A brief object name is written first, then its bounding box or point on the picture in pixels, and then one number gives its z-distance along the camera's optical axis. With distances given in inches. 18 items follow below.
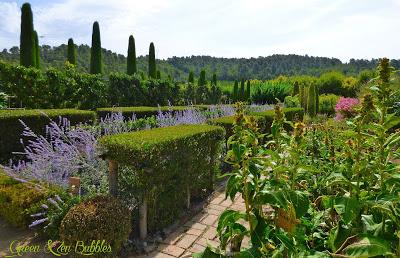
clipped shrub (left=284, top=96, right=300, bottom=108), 631.3
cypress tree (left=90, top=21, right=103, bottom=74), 725.3
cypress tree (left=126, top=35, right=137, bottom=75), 812.0
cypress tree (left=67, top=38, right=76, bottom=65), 773.6
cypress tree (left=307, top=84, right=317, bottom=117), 620.2
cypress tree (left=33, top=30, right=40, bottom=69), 603.0
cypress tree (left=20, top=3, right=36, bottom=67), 551.2
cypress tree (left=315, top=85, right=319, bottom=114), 671.8
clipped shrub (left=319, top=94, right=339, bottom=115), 815.1
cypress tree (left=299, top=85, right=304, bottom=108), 673.2
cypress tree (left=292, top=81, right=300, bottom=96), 866.0
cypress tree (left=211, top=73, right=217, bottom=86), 1043.1
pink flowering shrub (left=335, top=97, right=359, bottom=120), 426.0
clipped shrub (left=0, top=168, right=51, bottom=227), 133.6
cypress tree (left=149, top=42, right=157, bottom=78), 870.4
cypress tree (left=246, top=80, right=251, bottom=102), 935.0
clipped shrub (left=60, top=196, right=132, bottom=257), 106.4
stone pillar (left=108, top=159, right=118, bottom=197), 128.9
